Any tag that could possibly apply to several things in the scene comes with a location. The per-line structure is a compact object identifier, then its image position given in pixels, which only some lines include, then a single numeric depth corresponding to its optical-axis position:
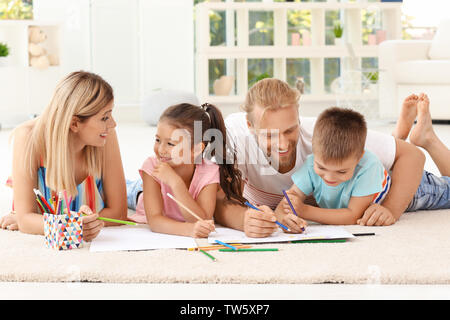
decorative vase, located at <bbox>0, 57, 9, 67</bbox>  9.09
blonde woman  3.82
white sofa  8.73
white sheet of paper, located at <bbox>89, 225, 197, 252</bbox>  3.64
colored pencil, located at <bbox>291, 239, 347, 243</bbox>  3.72
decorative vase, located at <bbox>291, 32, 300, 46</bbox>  10.72
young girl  3.88
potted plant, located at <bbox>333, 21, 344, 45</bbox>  10.68
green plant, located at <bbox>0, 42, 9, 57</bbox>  9.03
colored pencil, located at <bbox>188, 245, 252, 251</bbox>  3.61
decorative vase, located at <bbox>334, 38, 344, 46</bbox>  10.75
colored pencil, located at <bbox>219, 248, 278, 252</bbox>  3.61
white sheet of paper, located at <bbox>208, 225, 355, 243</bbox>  3.72
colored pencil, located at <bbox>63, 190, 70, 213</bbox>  3.63
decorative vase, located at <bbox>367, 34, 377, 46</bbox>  10.81
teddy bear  9.18
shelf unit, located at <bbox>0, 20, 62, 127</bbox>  9.08
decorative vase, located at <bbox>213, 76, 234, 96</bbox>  10.42
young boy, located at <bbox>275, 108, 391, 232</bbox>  3.87
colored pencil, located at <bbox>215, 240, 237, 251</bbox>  3.62
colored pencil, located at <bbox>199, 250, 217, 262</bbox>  3.51
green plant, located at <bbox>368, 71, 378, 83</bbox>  9.58
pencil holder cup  3.62
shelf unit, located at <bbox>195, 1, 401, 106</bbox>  10.30
